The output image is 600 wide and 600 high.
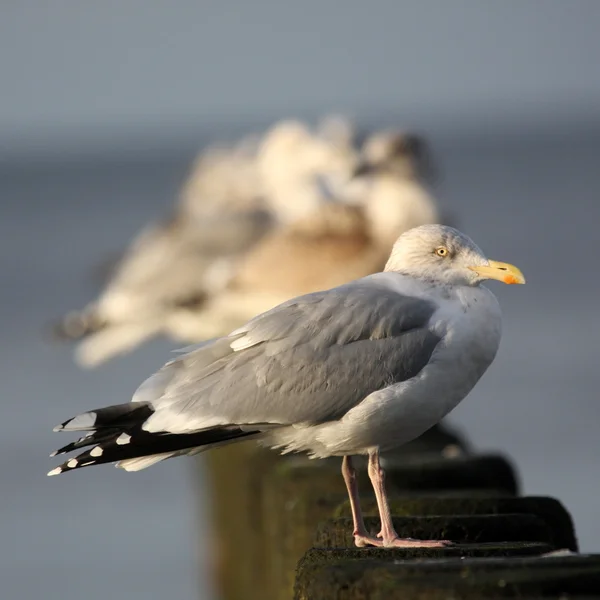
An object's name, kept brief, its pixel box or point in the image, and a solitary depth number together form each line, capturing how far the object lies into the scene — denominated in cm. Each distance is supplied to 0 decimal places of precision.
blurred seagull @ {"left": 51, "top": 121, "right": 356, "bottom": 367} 2144
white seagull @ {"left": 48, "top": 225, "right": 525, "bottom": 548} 880
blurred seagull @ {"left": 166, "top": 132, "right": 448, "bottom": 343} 1997
